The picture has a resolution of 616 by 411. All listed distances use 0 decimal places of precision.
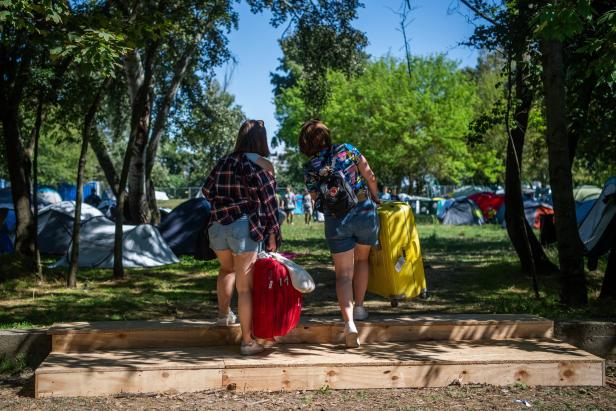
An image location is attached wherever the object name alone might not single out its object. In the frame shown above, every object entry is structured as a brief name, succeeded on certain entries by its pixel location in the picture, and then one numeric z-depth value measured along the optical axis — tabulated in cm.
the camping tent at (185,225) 1502
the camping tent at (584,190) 3603
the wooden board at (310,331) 526
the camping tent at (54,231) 1580
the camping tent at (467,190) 4972
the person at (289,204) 3309
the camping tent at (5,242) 1417
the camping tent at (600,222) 980
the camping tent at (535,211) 2581
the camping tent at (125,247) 1293
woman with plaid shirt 494
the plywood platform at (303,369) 461
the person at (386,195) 3159
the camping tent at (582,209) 1434
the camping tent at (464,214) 3237
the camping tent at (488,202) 3266
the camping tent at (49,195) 4012
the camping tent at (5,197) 2312
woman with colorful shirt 529
